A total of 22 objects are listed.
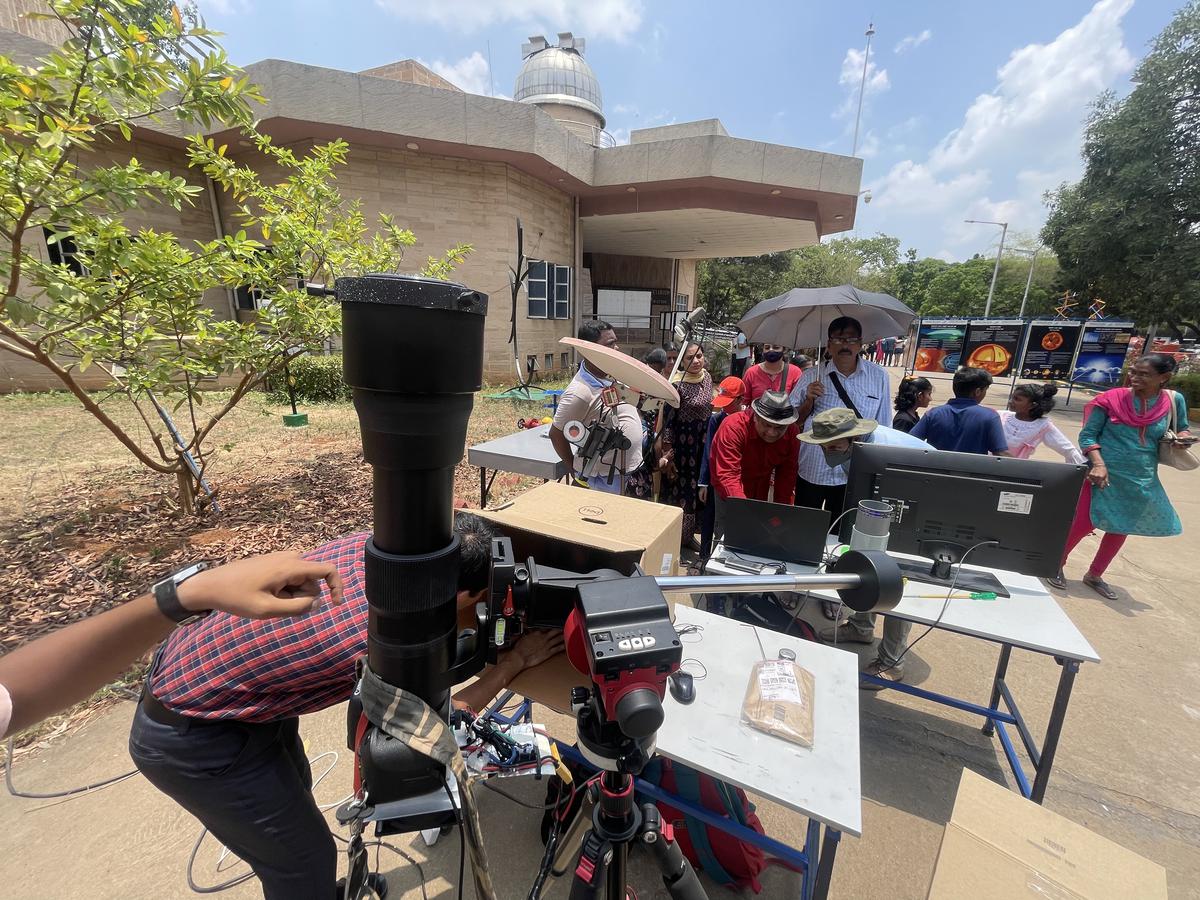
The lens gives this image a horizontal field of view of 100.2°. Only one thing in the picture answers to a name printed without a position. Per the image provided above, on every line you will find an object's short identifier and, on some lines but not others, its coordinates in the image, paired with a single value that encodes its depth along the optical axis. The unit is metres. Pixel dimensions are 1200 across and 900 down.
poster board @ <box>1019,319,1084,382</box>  12.71
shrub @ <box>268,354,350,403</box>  10.59
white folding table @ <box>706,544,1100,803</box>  2.11
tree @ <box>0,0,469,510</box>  2.49
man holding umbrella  3.67
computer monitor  2.26
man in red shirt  3.22
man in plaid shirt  1.30
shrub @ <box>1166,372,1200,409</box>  12.36
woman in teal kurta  4.02
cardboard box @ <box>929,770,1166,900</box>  1.45
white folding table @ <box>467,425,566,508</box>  3.98
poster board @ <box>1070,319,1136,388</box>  12.88
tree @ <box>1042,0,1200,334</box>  12.51
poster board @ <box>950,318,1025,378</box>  13.20
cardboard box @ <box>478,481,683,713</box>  1.44
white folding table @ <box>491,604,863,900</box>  1.47
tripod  0.96
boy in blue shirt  3.76
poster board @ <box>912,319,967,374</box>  16.75
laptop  2.55
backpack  1.95
